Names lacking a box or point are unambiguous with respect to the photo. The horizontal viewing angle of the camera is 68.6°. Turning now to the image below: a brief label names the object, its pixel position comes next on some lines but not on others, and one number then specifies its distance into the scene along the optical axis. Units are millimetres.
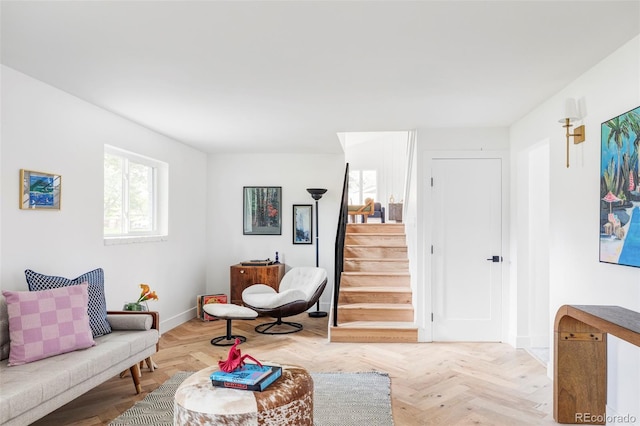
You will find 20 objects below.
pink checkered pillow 2838
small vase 4152
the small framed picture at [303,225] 7004
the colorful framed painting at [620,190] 2697
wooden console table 3016
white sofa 2422
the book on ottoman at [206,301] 6254
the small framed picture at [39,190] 3334
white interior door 5168
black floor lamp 6552
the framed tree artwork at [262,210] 7031
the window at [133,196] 4697
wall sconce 3373
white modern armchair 5426
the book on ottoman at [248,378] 2357
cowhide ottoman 2182
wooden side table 6469
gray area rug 3098
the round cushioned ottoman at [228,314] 4973
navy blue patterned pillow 3203
